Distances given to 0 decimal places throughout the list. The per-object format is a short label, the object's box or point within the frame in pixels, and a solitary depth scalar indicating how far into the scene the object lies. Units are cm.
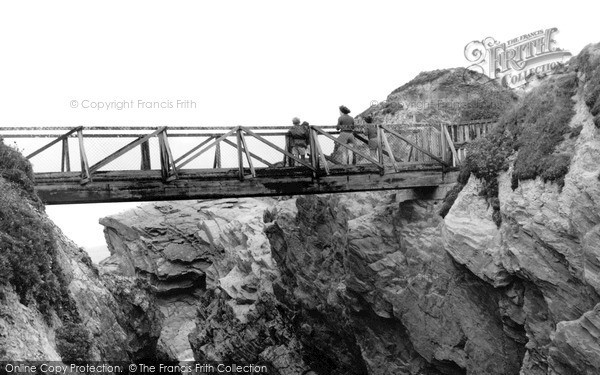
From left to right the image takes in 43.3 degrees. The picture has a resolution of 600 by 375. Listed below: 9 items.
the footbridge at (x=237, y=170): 2052
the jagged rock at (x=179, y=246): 5406
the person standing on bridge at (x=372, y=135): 2452
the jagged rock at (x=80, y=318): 1134
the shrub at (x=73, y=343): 1325
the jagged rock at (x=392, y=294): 2152
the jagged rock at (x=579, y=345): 1523
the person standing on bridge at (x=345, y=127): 2406
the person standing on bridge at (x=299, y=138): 2364
